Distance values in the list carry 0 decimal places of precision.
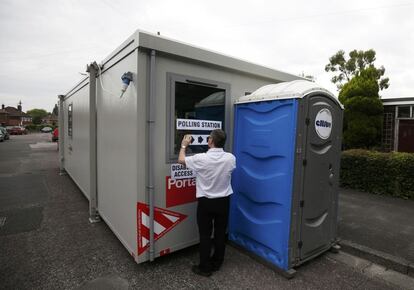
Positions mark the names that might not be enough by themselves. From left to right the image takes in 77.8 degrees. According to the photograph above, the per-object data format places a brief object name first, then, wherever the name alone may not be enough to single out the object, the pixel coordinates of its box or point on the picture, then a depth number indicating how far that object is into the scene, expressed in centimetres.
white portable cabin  306
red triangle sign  311
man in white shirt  294
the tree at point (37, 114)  8503
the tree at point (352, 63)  1727
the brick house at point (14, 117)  6694
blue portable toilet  306
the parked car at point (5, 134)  2860
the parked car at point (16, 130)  4438
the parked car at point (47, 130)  5413
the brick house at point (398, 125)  987
